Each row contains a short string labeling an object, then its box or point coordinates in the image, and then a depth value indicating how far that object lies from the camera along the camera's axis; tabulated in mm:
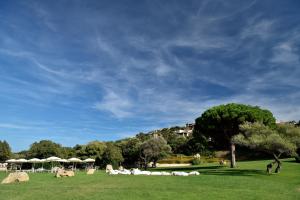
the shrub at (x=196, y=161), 46139
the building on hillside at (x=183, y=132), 116519
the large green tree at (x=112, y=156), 46221
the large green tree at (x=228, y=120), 31394
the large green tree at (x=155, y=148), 48272
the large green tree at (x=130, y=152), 53769
